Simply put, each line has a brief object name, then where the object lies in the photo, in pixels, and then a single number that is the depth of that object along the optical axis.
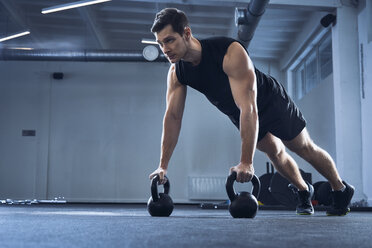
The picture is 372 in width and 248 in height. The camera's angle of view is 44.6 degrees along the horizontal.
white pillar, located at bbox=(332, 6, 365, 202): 5.30
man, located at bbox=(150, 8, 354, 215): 1.97
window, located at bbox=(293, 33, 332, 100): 6.66
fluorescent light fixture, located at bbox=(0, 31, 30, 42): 6.30
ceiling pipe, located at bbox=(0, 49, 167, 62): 7.20
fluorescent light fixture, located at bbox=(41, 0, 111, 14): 5.11
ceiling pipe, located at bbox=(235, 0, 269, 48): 5.07
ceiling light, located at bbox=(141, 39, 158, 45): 6.65
